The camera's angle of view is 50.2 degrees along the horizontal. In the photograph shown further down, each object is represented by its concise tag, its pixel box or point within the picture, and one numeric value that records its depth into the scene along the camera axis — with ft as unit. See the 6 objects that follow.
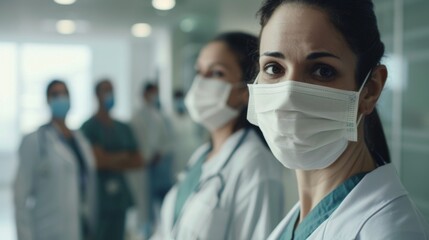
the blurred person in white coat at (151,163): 13.20
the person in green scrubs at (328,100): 2.51
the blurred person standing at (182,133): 13.21
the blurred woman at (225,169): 4.16
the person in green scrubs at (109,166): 10.00
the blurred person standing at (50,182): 7.24
